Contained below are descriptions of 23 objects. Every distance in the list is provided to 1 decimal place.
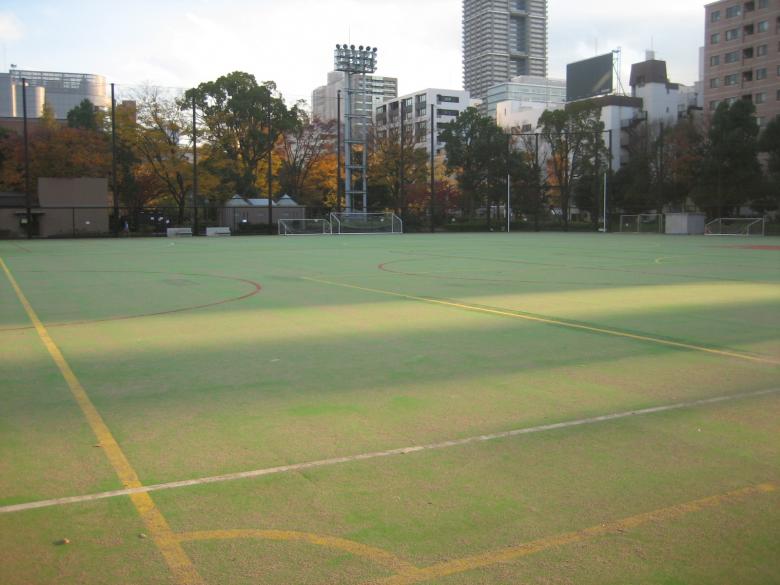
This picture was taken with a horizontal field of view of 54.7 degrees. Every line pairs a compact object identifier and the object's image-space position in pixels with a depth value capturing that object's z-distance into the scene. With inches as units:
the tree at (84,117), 2505.4
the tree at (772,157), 1987.0
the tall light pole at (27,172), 1705.2
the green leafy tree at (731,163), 2006.6
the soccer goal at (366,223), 2049.7
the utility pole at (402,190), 2197.0
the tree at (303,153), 2447.1
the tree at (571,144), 2551.7
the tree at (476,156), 2428.6
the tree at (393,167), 2524.6
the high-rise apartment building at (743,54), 3142.2
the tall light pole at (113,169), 1809.8
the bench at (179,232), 1905.8
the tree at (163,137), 2033.7
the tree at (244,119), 2262.6
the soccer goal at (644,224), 2007.9
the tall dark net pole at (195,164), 1920.5
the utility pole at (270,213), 1999.4
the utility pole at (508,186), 2191.2
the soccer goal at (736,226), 1828.2
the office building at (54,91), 5216.5
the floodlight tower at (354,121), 2183.8
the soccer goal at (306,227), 2006.6
